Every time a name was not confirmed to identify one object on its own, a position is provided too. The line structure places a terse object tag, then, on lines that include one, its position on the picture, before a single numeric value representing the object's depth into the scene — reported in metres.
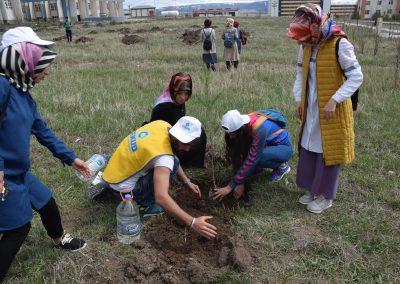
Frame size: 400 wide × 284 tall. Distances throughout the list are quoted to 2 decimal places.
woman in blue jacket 1.95
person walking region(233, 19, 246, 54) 9.74
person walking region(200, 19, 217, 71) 9.21
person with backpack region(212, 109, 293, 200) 2.97
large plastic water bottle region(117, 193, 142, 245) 2.70
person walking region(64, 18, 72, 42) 17.27
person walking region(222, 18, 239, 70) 9.33
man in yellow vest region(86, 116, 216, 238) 2.38
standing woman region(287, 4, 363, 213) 2.66
